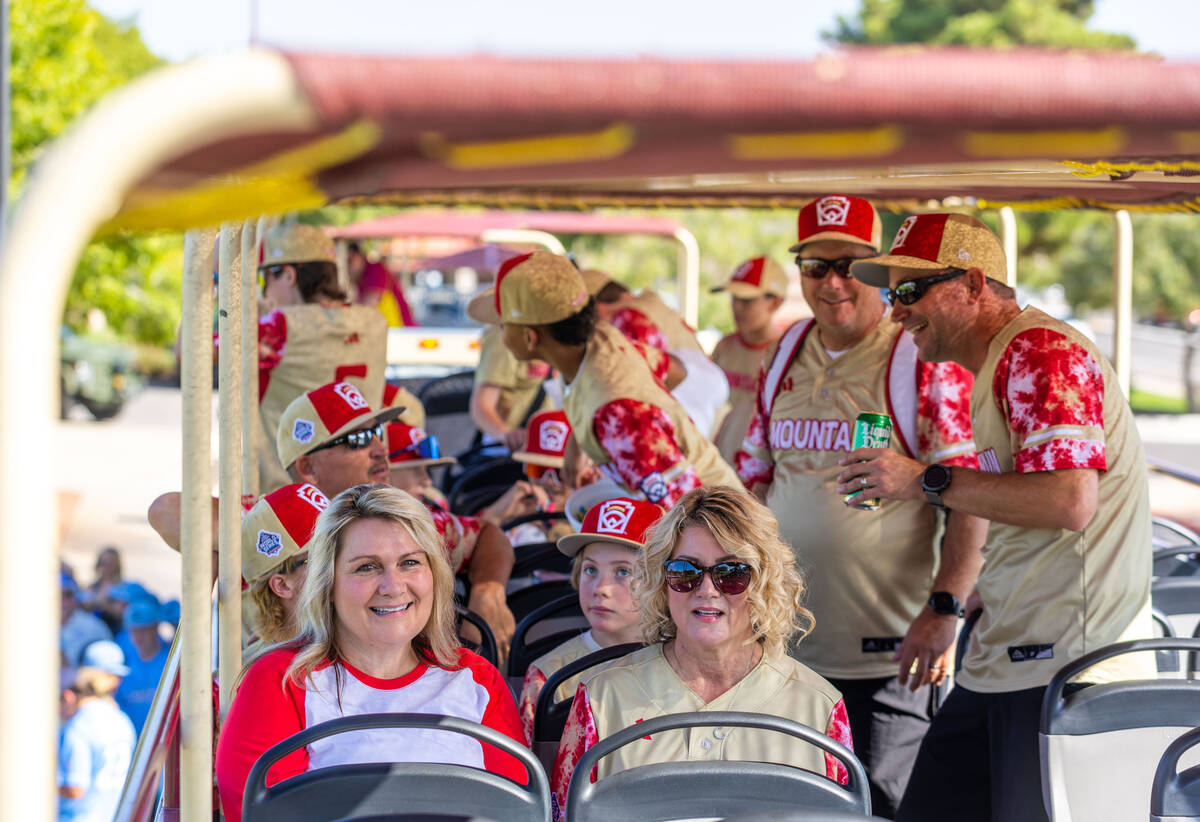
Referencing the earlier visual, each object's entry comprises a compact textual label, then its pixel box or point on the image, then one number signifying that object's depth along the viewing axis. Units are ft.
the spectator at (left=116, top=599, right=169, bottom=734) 24.67
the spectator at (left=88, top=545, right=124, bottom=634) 28.53
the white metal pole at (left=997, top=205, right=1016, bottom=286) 19.85
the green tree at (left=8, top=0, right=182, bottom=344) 54.08
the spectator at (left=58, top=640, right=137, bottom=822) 20.93
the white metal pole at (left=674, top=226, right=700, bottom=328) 29.48
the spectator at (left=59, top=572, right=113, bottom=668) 25.53
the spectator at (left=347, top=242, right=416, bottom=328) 32.46
